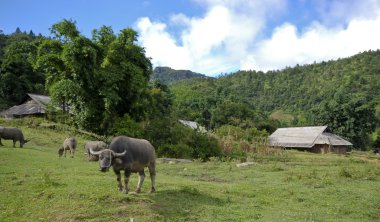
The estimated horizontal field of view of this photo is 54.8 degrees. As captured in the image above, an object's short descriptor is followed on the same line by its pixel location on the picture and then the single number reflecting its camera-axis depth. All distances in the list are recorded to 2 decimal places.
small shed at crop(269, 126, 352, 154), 52.72
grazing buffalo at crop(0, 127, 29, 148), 22.41
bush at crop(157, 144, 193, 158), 28.38
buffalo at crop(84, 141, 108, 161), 19.09
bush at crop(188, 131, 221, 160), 29.73
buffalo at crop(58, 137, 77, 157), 21.50
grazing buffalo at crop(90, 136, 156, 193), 9.79
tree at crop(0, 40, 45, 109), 55.00
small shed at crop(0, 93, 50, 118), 44.09
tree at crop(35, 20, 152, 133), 31.41
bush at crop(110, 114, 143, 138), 29.50
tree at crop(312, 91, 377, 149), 63.78
